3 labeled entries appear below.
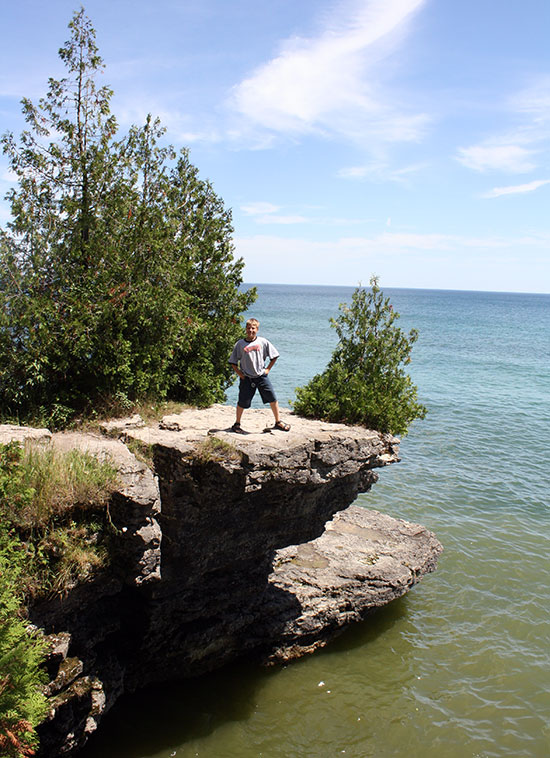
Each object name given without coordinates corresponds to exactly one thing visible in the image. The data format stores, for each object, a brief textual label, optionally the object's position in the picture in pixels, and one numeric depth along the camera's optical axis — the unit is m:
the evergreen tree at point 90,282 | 11.88
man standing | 11.37
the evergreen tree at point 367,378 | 13.41
